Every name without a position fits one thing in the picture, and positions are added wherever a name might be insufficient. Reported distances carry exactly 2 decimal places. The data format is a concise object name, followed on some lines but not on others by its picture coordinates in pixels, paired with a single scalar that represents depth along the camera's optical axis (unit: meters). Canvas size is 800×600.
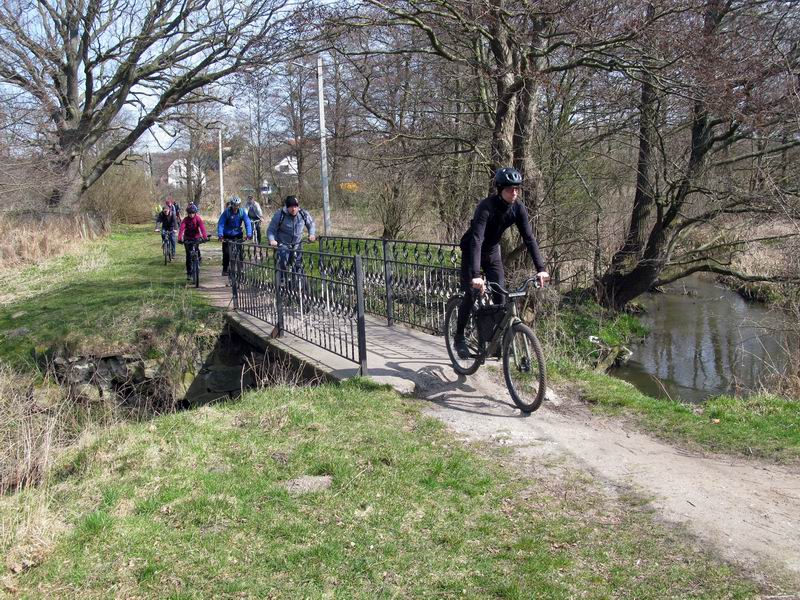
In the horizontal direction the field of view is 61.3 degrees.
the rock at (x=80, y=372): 10.16
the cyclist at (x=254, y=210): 19.33
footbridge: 7.51
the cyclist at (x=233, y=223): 13.20
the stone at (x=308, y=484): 4.50
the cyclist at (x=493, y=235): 6.02
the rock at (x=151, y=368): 10.38
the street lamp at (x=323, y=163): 17.51
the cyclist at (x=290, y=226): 10.52
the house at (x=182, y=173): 47.83
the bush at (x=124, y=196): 35.69
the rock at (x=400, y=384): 6.73
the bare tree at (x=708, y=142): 9.78
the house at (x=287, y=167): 42.86
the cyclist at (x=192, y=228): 14.39
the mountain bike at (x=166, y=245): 18.87
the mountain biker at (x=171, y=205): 19.33
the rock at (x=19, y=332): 10.93
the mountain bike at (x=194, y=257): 14.37
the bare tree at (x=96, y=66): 21.59
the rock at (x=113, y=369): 10.31
